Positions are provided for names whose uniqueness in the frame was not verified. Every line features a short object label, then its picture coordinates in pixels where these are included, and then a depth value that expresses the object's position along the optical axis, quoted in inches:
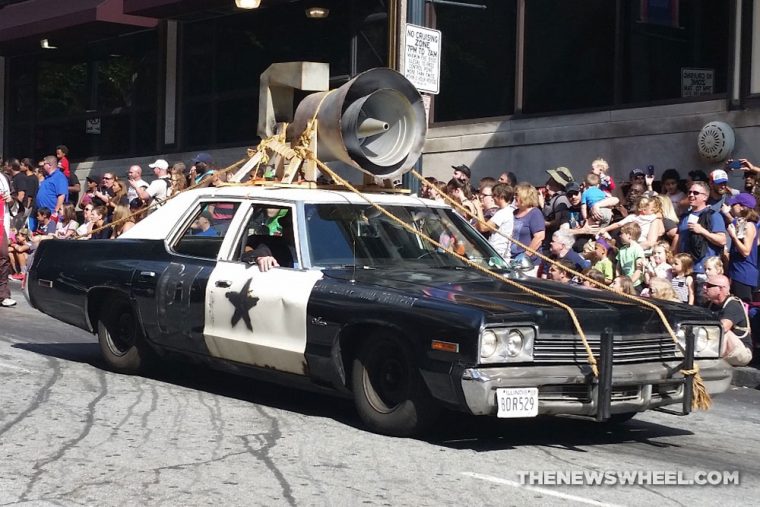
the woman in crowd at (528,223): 505.0
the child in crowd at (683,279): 454.6
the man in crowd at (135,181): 706.8
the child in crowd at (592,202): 523.2
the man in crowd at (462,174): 591.2
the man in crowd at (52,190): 832.3
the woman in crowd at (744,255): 462.9
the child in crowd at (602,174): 550.0
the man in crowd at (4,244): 572.4
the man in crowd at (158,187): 692.1
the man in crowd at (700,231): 468.1
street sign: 513.7
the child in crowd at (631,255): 469.4
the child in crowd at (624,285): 393.7
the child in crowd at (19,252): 797.2
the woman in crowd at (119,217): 557.0
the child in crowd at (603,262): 480.7
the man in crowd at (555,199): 540.7
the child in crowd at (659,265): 462.9
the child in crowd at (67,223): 752.3
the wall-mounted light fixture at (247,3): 643.9
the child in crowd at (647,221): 490.0
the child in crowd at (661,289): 407.2
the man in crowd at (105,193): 743.7
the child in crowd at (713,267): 433.7
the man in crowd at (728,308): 430.3
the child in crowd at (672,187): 533.6
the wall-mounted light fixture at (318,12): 815.7
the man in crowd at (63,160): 903.1
